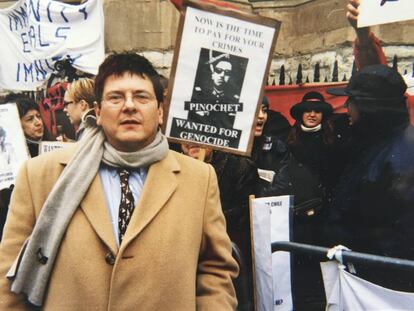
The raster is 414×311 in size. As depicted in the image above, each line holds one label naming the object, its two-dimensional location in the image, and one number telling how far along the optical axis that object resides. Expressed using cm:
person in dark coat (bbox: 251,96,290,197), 378
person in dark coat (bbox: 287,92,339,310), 360
